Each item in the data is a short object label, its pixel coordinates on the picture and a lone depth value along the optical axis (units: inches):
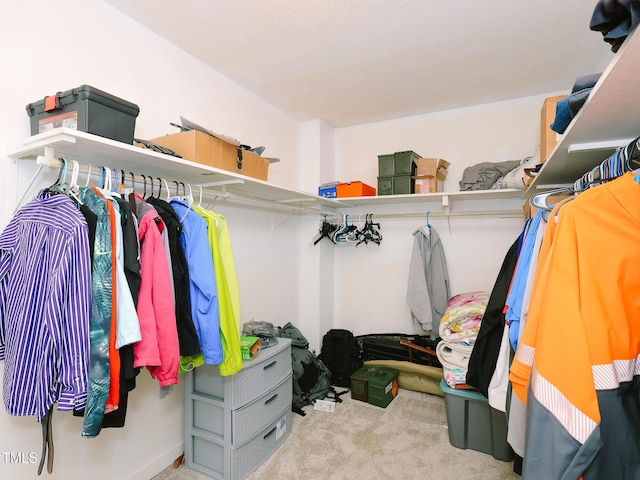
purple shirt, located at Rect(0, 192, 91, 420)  45.3
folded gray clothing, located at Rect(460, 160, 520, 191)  108.2
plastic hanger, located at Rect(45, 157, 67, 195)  51.6
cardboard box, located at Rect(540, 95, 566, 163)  76.9
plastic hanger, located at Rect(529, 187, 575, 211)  51.3
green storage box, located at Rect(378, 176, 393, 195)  121.3
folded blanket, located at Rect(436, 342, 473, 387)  89.1
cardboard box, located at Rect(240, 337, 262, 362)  82.1
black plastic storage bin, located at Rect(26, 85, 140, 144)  52.1
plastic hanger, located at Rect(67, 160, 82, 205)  52.6
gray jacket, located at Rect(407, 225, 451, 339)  118.8
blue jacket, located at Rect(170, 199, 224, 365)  64.1
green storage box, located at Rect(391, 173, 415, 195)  117.6
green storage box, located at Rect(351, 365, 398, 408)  110.8
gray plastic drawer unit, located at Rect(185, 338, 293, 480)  77.1
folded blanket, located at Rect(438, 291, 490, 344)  92.1
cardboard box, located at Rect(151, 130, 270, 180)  68.8
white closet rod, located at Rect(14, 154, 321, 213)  51.4
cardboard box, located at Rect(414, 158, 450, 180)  115.8
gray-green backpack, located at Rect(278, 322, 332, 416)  110.9
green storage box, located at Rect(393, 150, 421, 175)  117.8
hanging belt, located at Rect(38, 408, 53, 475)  48.7
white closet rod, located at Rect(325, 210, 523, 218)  114.6
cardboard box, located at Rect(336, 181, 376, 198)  123.7
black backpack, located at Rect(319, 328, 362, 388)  124.0
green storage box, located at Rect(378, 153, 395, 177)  121.3
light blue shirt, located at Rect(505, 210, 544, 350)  51.8
